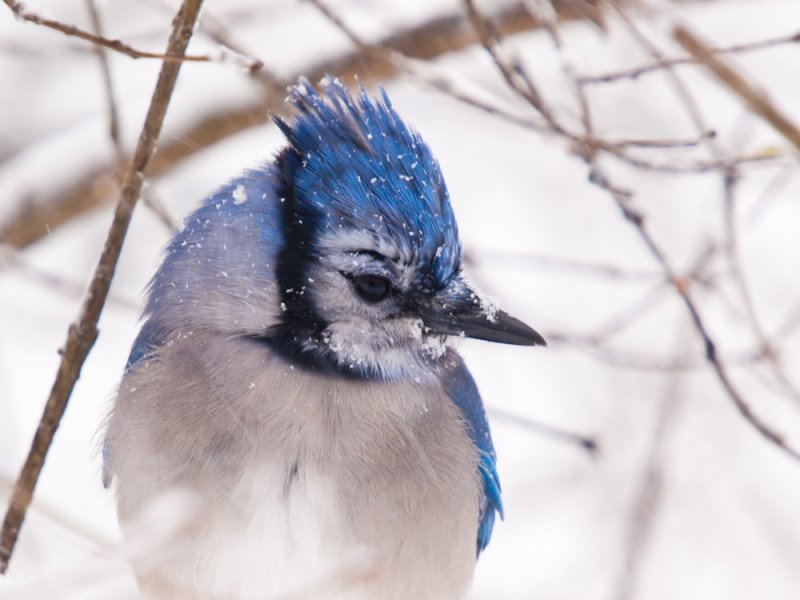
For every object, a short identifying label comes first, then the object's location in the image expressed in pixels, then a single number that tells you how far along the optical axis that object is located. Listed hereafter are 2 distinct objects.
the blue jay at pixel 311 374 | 5.00
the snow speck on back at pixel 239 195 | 5.36
